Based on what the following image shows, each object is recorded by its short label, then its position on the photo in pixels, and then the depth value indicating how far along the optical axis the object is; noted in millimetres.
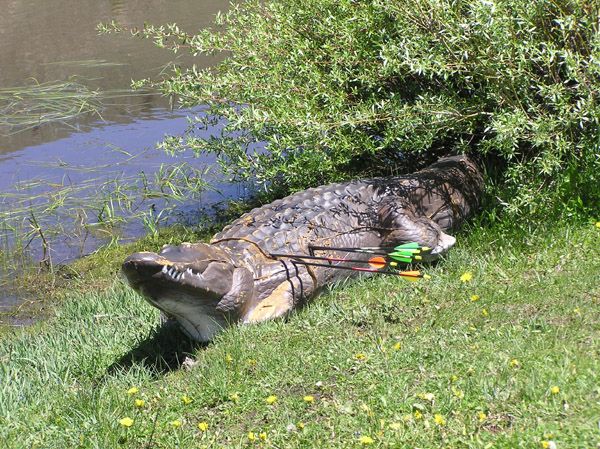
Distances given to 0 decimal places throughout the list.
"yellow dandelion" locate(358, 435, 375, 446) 6895
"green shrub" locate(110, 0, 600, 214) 11312
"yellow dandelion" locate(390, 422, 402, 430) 7164
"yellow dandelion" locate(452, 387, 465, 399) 7410
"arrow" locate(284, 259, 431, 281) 10695
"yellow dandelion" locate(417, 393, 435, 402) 7465
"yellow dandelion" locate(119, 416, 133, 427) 7430
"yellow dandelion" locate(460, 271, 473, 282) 10023
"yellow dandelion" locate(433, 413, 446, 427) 7066
